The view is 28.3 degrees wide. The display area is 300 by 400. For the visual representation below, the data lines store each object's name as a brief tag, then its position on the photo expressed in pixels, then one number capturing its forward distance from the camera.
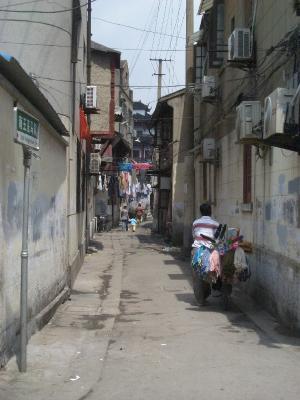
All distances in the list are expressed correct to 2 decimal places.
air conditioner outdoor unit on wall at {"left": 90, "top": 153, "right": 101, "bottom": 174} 23.91
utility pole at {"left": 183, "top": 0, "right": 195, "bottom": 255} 21.91
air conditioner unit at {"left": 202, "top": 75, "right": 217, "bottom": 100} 16.38
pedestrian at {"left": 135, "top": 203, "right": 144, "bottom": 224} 46.40
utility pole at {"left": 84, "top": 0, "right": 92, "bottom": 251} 21.31
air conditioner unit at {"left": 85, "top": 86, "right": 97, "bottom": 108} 19.36
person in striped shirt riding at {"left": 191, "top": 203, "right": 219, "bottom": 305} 10.57
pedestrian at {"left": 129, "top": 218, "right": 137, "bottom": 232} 37.65
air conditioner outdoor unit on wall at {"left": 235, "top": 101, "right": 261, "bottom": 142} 9.59
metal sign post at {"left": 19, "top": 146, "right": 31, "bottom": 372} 6.04
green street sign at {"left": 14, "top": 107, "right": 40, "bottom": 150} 5.69
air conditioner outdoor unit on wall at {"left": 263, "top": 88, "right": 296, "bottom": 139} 7.48
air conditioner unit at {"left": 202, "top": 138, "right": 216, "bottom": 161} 16.48
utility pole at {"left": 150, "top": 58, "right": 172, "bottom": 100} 44.31
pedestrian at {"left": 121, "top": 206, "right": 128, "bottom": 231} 38.66
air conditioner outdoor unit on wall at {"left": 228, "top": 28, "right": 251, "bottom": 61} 11.73
